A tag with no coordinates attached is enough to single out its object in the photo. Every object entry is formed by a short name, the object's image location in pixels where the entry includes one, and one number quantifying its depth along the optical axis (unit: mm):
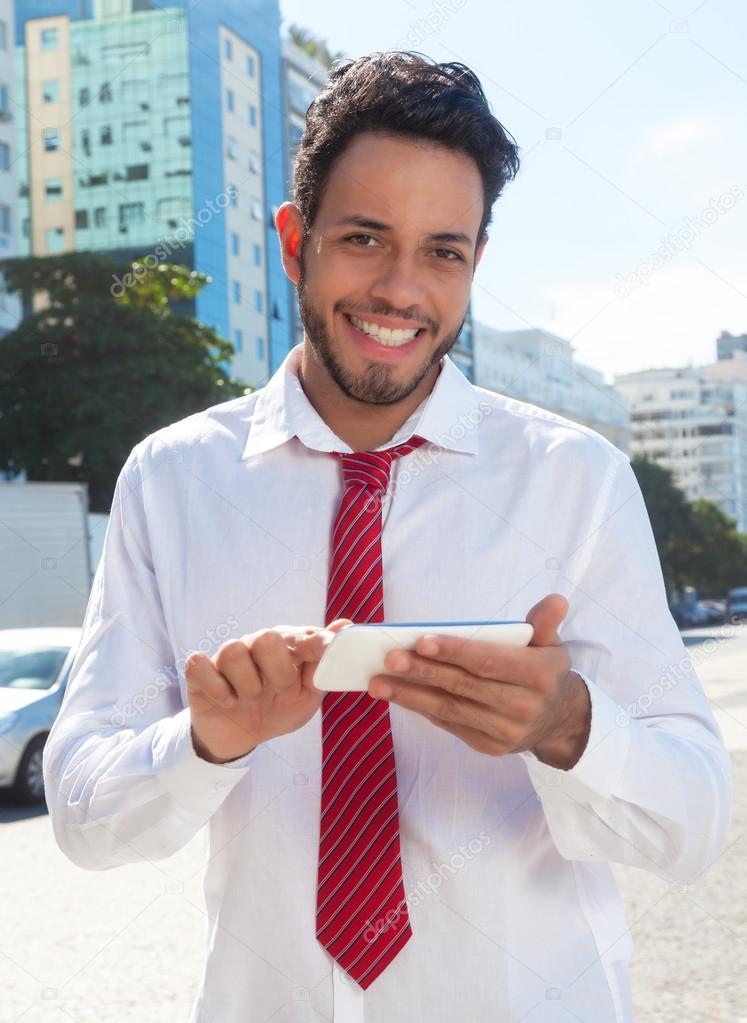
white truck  20281
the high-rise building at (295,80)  62594
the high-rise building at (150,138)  54438
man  1707
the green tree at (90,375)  30531
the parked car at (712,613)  64375
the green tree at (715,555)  79000
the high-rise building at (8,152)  38125
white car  10062
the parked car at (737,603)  59969
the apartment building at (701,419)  133000
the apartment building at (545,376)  94062
